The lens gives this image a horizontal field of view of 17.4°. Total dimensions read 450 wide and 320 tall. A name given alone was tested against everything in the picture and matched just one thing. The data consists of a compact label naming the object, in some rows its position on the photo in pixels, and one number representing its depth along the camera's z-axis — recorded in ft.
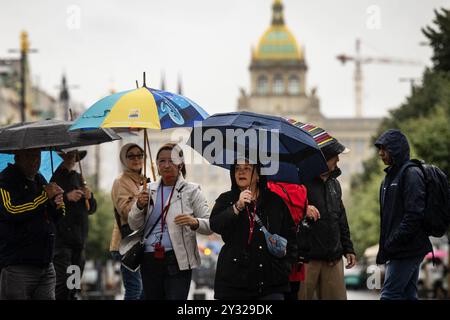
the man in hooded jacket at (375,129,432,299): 36.91
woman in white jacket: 37.78
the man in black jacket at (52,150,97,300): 46.09
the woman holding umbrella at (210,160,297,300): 34.27
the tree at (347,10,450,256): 132.05
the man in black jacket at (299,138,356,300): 40.86
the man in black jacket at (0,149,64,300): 37.35
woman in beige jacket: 42.29
